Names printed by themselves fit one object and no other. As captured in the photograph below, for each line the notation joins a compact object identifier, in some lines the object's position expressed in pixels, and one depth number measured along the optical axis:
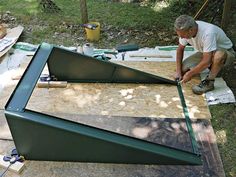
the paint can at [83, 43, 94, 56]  3.19
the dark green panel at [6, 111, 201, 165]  1.91
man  2.43
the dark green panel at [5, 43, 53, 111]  1.95
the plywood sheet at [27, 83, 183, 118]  2.55
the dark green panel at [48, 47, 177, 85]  2.66
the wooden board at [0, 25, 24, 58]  3.55
